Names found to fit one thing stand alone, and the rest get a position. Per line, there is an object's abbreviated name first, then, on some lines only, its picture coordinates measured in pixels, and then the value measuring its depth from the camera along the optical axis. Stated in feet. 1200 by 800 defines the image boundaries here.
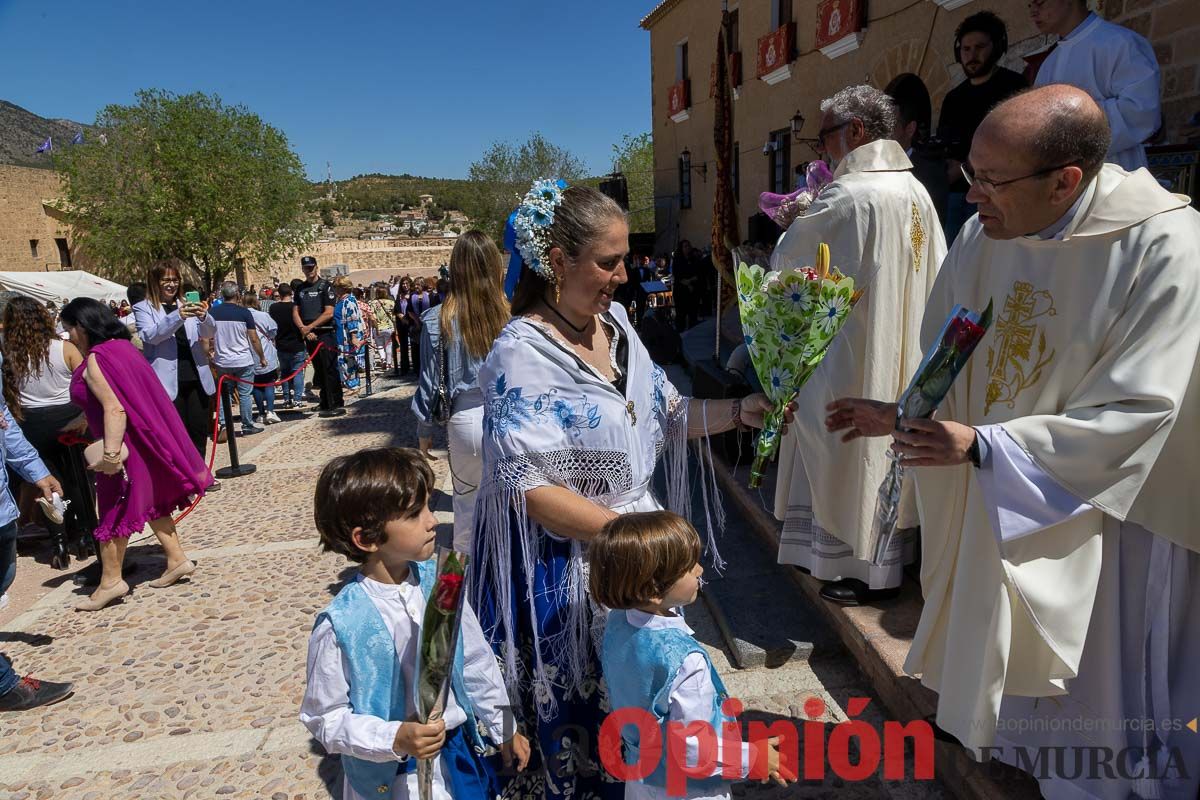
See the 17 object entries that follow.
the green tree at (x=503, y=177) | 140.67
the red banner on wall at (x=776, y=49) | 48.21
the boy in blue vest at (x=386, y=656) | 5.78
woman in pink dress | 14.60
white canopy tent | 72.64
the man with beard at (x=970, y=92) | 13.93
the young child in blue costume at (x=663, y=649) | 5.90
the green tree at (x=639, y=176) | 131.34
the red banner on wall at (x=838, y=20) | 38.58
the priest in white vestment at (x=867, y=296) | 10.52
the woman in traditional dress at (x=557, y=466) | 6.55
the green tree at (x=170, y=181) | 98.48
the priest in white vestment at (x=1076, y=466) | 5.88
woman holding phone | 21.20
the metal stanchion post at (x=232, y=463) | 24.91
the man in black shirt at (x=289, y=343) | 34.42
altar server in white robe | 11.12
